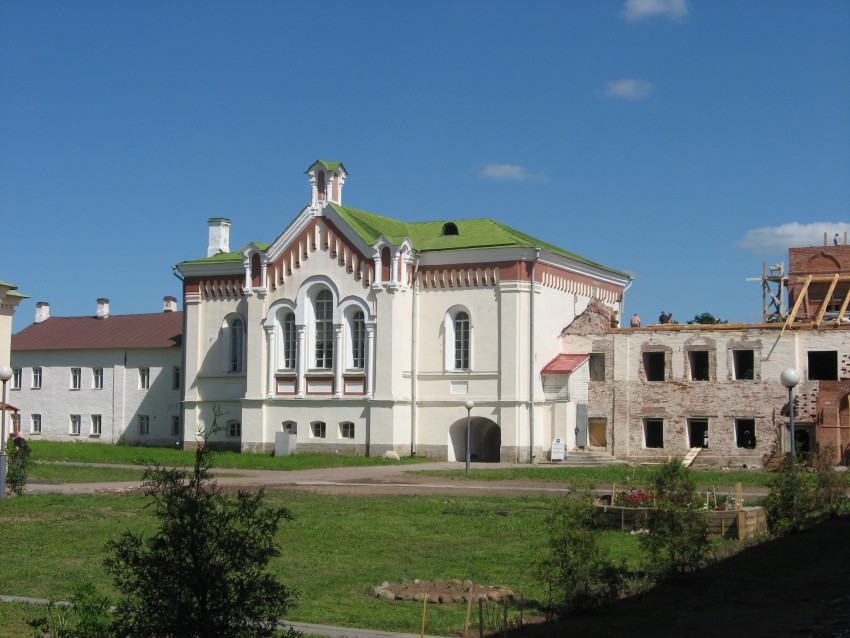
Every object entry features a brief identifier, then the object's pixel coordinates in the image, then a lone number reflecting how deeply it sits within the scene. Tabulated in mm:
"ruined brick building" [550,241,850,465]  40000
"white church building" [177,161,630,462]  43125
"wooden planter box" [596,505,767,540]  19281
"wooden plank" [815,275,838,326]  41031
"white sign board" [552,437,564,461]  42281
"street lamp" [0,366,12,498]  25516
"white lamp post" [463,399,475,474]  35500
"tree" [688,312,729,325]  79712
